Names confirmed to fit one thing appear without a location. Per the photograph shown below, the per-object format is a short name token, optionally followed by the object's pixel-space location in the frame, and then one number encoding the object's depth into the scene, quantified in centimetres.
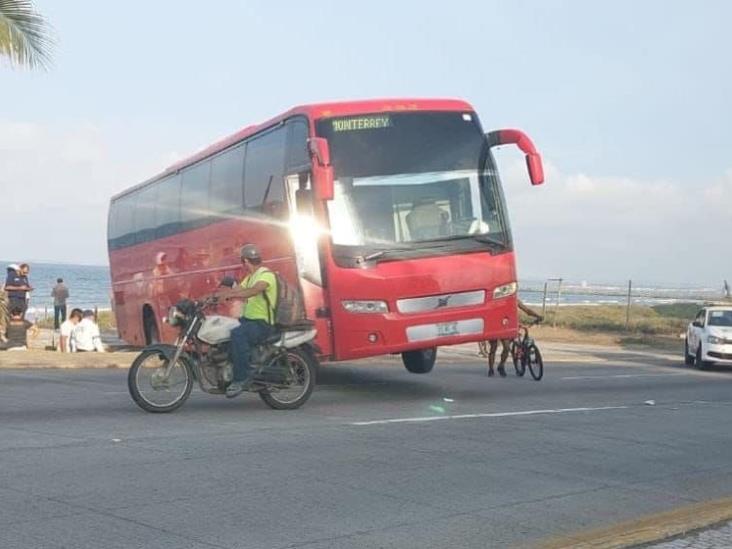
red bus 1395
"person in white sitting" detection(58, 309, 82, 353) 2256
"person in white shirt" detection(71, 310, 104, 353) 2241
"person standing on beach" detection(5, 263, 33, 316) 2302
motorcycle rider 1238
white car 2583
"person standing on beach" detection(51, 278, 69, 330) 3136
